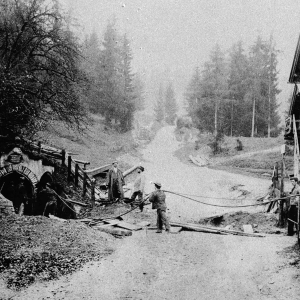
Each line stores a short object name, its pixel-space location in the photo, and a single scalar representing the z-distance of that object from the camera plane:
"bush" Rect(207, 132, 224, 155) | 32.53
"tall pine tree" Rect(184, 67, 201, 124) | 41.08
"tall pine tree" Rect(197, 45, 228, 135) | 37.87
